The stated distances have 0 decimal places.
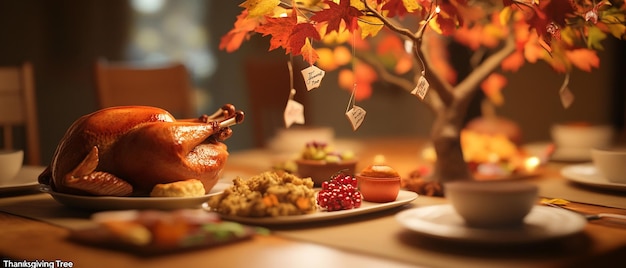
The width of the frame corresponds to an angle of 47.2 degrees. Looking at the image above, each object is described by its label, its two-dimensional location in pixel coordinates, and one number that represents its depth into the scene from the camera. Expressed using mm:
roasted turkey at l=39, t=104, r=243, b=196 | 1147
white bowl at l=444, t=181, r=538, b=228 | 946
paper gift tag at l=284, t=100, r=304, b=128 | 1331
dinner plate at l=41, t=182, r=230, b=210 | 1128
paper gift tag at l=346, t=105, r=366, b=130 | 1233
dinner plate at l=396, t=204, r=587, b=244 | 910
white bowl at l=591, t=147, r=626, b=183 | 1438
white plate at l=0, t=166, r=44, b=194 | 1398
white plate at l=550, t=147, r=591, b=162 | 1975
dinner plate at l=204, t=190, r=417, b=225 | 1051
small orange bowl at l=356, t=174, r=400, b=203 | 1222
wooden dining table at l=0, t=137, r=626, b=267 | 873
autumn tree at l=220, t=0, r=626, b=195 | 1224
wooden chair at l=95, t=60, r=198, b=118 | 2334
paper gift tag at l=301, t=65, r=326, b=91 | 1236
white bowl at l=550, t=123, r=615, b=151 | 2072
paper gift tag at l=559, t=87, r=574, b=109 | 1502
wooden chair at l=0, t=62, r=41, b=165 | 2117
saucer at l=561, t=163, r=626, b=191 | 1431
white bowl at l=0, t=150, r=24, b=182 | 1422
